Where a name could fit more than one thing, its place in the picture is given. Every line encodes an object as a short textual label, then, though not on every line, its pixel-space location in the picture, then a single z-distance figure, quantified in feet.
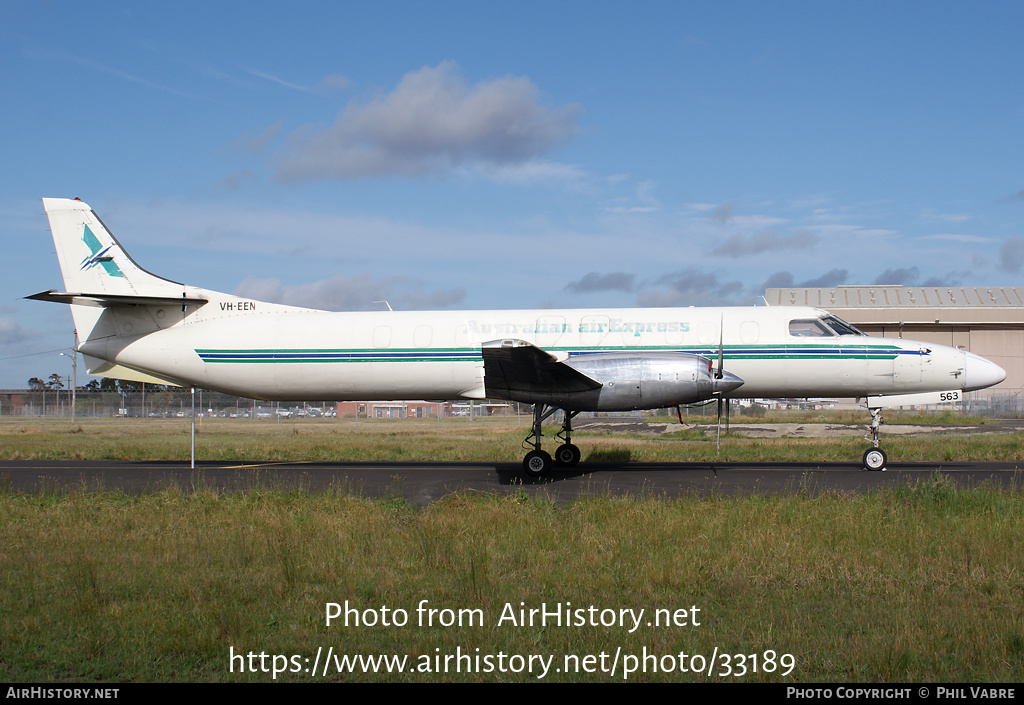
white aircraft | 61.72
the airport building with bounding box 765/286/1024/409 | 191.21
